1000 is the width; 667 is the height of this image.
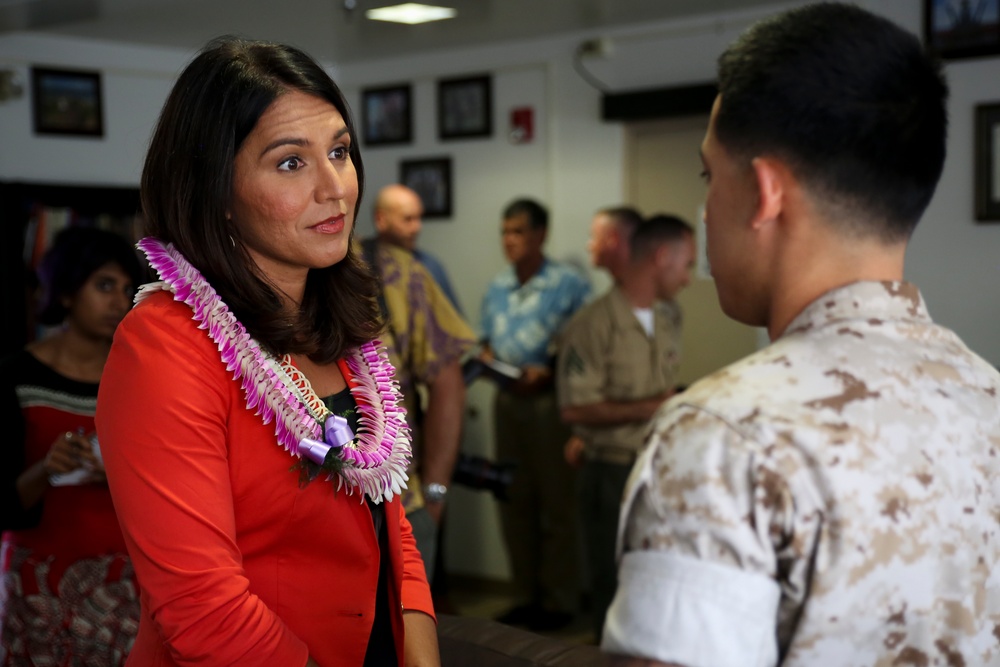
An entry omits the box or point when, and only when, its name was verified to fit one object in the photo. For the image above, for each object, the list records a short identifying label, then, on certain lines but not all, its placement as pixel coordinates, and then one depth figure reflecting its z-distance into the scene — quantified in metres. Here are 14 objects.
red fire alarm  5.98
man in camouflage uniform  0.90
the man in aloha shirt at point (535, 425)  5.45
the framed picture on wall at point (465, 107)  6.16
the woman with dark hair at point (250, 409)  1.25
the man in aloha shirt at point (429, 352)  2.87
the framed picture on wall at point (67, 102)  5.95
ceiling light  4.97
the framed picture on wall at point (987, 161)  4.45
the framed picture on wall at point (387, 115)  6.54
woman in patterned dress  2.34
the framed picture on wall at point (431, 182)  6.39
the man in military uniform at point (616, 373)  4.12
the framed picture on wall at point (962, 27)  4.38
